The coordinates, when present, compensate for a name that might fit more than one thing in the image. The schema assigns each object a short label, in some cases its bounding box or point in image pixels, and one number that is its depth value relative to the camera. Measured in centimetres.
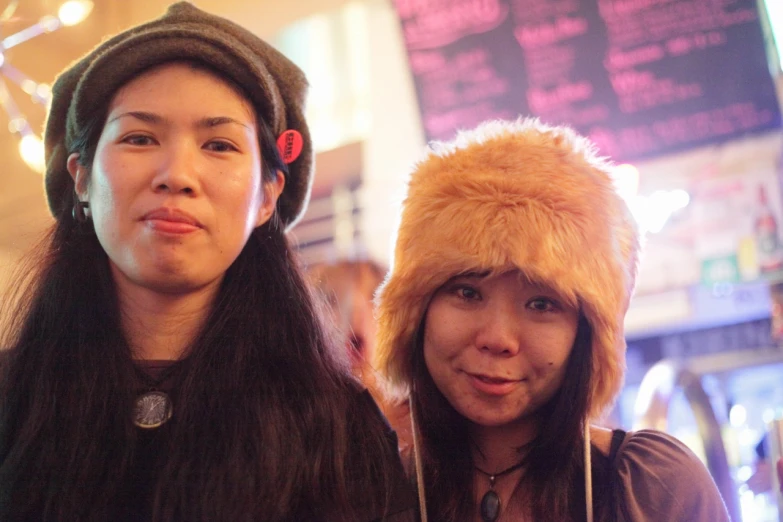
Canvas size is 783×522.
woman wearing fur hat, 100
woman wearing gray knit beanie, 91
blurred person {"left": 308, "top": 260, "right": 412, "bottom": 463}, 222
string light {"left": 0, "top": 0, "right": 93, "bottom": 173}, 187
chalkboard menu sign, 231
